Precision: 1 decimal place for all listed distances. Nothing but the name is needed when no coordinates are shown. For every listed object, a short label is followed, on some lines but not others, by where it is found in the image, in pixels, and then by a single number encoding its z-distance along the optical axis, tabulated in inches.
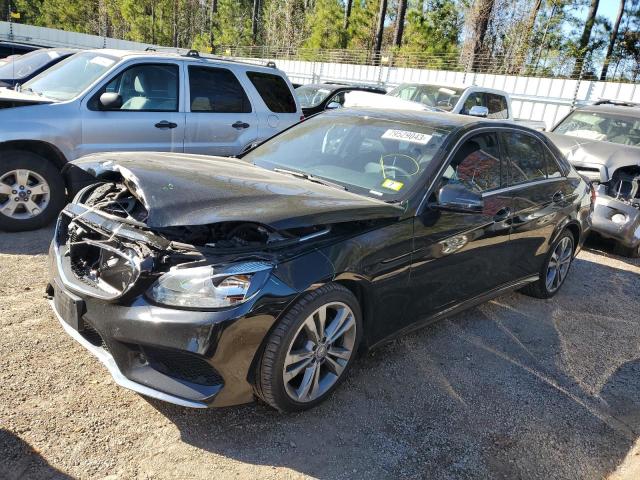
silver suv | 207.0
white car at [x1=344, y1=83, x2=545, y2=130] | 412.5
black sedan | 99.7
